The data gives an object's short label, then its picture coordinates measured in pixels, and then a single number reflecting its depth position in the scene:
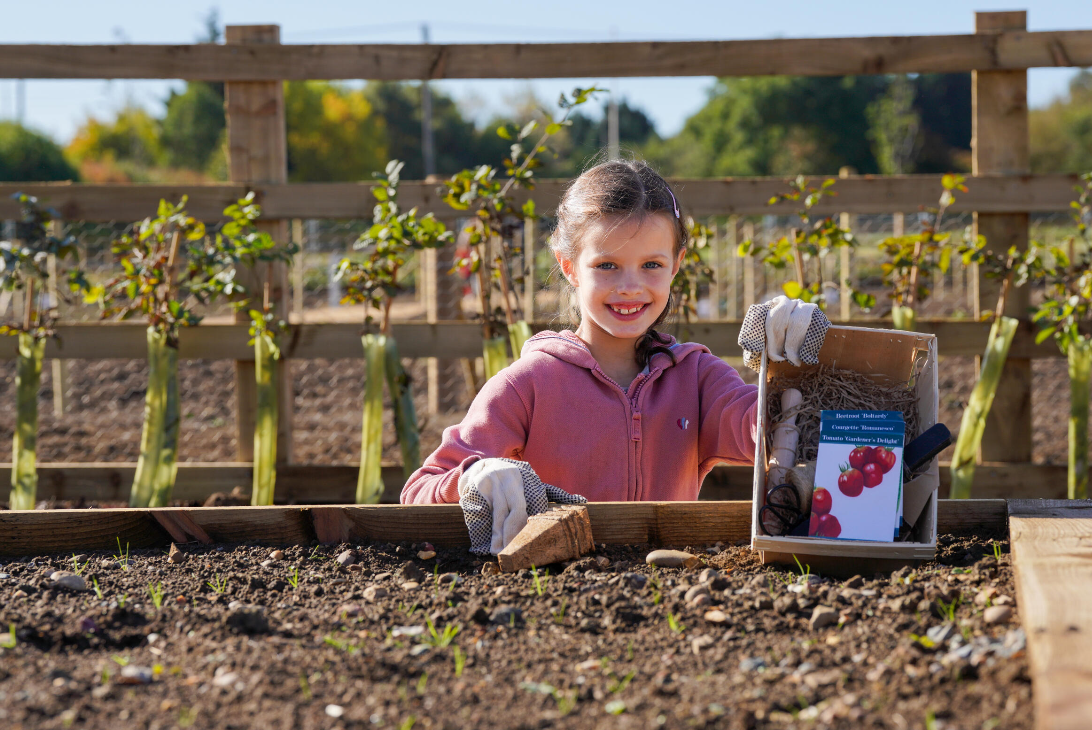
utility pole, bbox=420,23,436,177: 33.66
